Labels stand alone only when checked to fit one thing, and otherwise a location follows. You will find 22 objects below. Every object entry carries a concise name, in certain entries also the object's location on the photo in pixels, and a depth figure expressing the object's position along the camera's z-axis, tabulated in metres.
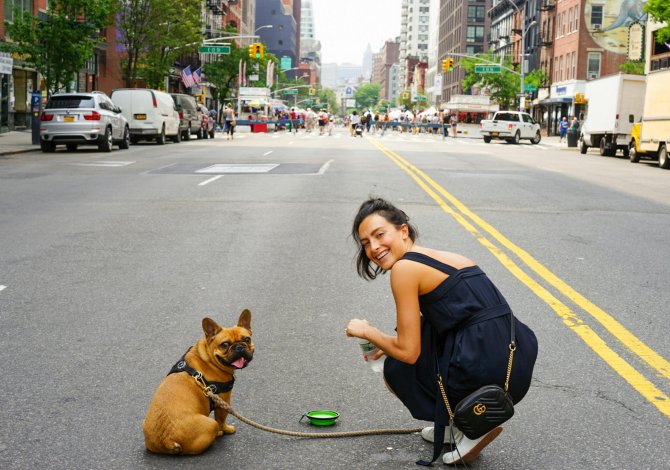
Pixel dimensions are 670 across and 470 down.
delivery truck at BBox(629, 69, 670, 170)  30.39
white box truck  37.03
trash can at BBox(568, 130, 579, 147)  49.44
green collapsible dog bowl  4.53
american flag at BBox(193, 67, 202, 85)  67.12
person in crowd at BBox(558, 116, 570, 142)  61.75
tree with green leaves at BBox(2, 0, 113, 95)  33.41
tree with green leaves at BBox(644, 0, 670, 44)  35.41
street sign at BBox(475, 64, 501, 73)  70.94
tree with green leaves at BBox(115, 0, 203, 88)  46.25
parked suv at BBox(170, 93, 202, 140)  41.72
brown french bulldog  3.95
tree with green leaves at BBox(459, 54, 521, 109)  80.69
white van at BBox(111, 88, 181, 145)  35.84
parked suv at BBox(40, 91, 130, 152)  29.27
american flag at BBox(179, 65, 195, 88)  65.25
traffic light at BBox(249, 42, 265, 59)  61.88
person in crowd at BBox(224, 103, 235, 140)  50.12
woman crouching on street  3.84
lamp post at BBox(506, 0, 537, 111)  64.63
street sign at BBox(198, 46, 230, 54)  62.17
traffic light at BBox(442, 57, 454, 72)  63.80
